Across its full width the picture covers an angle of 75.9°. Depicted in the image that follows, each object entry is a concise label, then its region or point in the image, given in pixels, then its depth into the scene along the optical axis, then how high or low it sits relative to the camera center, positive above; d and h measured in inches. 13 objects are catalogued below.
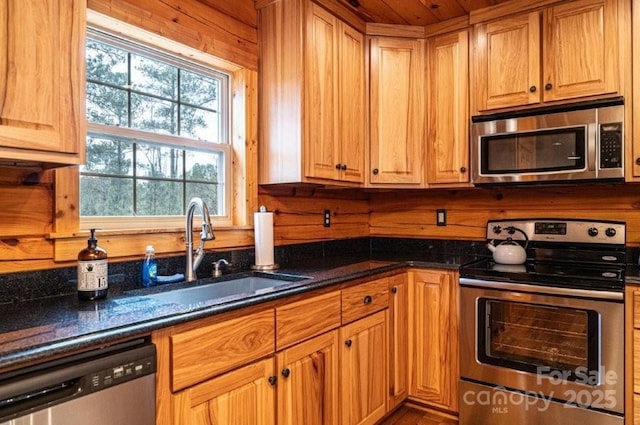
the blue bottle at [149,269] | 67.7 -9.8
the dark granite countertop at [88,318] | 37.6 -12.1
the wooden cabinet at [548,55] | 84.9 +34.4
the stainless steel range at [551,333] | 75.2 -24.5
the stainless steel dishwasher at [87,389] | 35.7 -17.0
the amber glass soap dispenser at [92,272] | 55.4 -8.3
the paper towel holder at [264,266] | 84.7 -11.6
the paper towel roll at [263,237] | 85.1 -5.5
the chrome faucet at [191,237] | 69.1 -4.4
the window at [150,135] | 68.5 +14.1
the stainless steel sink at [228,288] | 65.5 -13.8
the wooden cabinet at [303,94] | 85.4 +25.4
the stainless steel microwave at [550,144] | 83.4 +14.4
